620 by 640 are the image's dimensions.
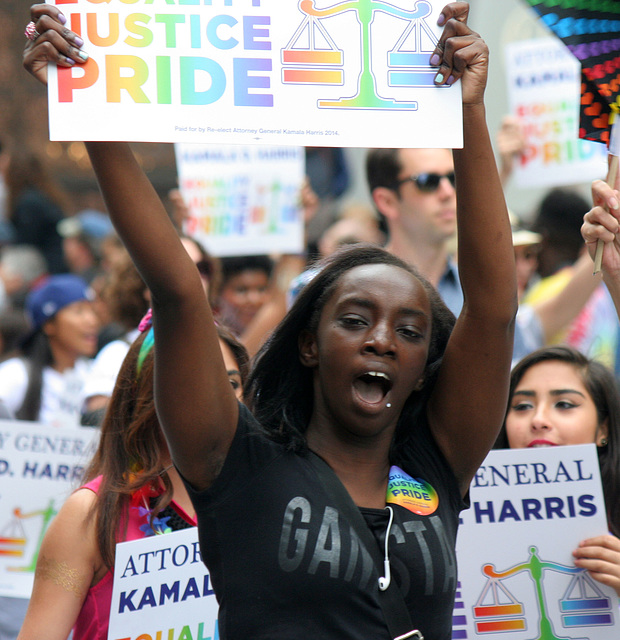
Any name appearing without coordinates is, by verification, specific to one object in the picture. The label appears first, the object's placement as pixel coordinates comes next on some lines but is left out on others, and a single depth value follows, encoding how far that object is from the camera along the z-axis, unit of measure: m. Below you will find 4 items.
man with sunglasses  8.99
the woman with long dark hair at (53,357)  10.57
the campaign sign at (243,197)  12.30
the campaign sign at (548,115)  11.78
